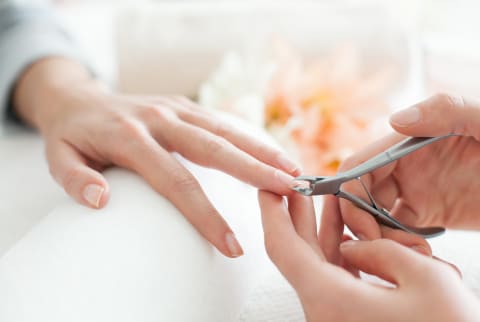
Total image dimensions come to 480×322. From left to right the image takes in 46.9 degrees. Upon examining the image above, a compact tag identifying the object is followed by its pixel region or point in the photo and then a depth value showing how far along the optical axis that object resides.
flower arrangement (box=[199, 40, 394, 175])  0.76
